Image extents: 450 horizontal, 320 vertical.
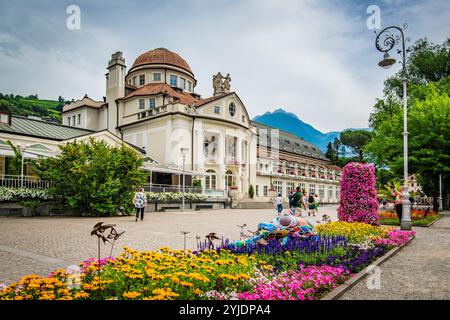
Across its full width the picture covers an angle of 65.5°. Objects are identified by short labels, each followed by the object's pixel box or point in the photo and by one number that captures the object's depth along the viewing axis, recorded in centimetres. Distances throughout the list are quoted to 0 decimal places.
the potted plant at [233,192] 3862
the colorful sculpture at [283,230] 765
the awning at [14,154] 2134
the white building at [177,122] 3978
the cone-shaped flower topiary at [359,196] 1295
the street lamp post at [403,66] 1354
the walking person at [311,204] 2472
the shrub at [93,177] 1972
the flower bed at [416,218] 1733
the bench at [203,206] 3309
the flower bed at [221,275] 406
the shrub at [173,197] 2731
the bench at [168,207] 2812
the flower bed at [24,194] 1862
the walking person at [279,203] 2659
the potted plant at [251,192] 4509
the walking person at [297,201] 2009
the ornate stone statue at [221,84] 4756
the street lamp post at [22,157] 2039
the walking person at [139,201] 1741
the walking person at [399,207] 1711
